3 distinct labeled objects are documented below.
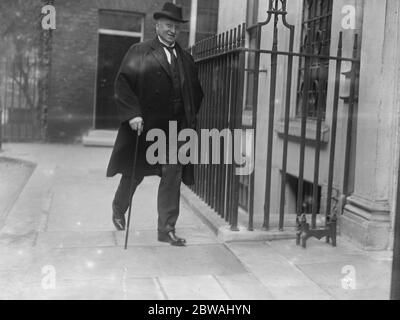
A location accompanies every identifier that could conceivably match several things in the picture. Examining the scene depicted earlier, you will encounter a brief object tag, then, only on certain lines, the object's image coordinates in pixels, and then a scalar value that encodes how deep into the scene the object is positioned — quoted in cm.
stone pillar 505
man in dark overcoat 522
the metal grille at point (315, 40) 688
